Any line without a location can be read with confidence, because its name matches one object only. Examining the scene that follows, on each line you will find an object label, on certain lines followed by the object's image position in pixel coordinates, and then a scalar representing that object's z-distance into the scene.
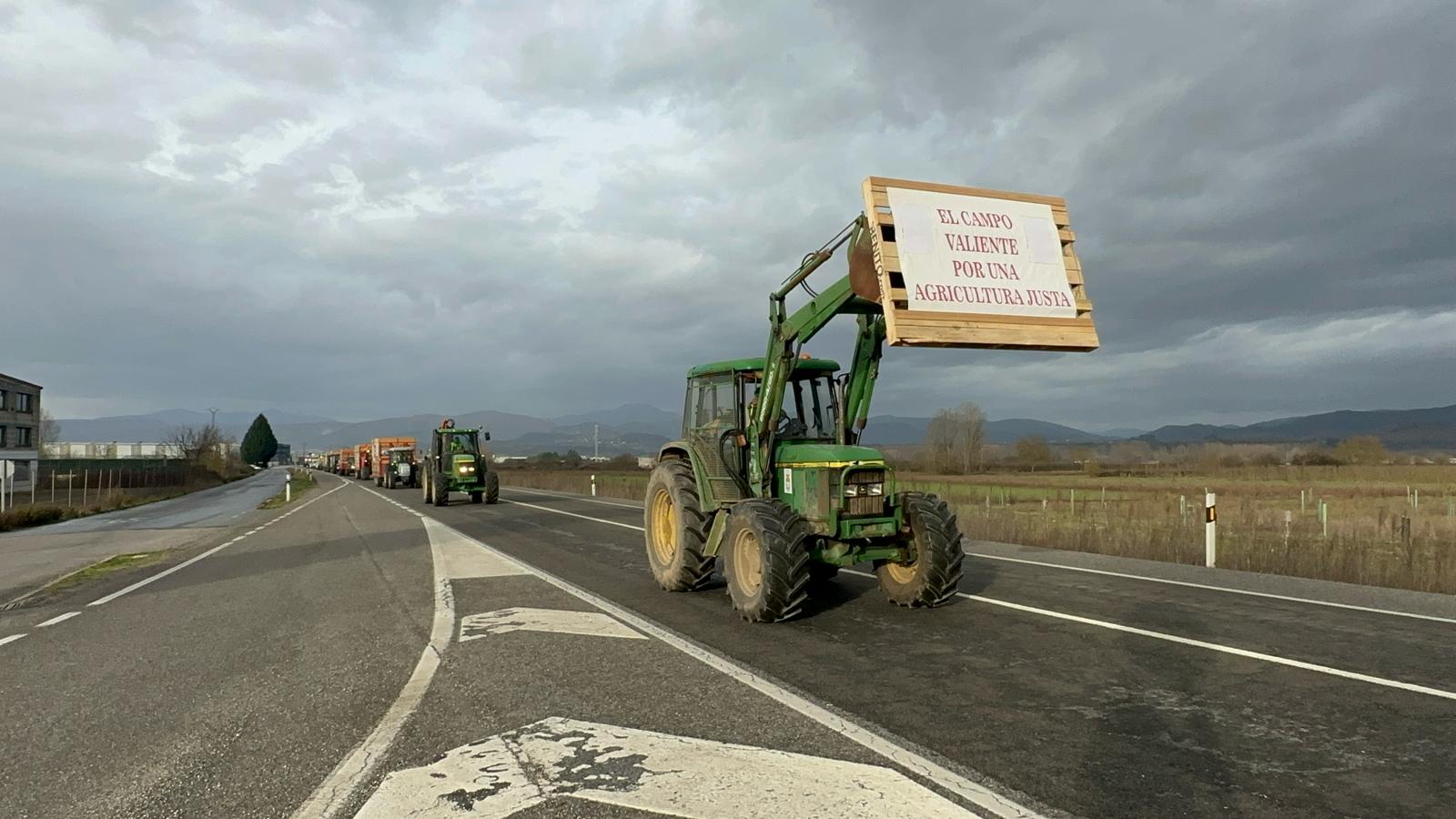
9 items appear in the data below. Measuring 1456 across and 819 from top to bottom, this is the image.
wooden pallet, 6.85
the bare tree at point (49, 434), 105.75
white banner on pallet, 7.18
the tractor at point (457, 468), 28.02
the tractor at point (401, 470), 46.06
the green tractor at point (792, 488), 7.50
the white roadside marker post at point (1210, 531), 11.27
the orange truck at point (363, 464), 65.31
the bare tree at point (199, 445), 75.48
